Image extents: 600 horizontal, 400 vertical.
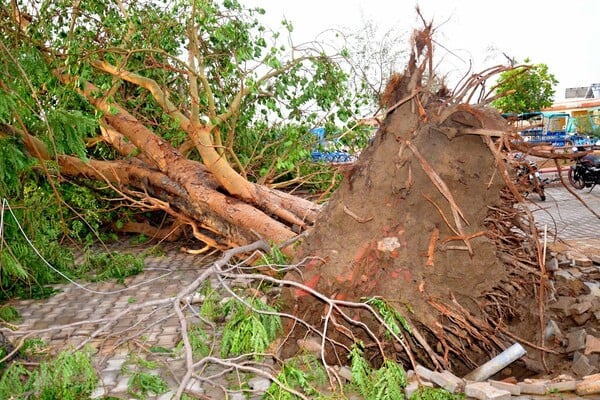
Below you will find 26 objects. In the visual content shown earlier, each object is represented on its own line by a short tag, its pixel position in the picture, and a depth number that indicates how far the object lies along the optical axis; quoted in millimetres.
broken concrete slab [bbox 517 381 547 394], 3234
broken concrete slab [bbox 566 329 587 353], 4045
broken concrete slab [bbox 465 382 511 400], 3016
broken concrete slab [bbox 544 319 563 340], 4247
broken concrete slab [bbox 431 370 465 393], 3189
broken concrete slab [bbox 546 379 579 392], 3260
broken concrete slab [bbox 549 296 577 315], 4672
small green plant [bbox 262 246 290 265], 4793
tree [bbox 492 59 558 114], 23364
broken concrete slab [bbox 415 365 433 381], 3330
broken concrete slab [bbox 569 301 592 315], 4578
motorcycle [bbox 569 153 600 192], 13625
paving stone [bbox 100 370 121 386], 3463
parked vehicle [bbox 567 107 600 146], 20212
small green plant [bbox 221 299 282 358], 3504
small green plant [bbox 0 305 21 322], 4953
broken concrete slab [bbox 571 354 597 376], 3672
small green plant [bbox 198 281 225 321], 3997
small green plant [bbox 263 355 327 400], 3115
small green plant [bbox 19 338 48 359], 3830
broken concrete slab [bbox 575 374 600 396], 3197
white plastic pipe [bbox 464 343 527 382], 3559
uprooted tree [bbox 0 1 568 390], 3768
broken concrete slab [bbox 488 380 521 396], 3212
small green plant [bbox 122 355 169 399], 3281
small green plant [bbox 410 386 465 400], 3106
